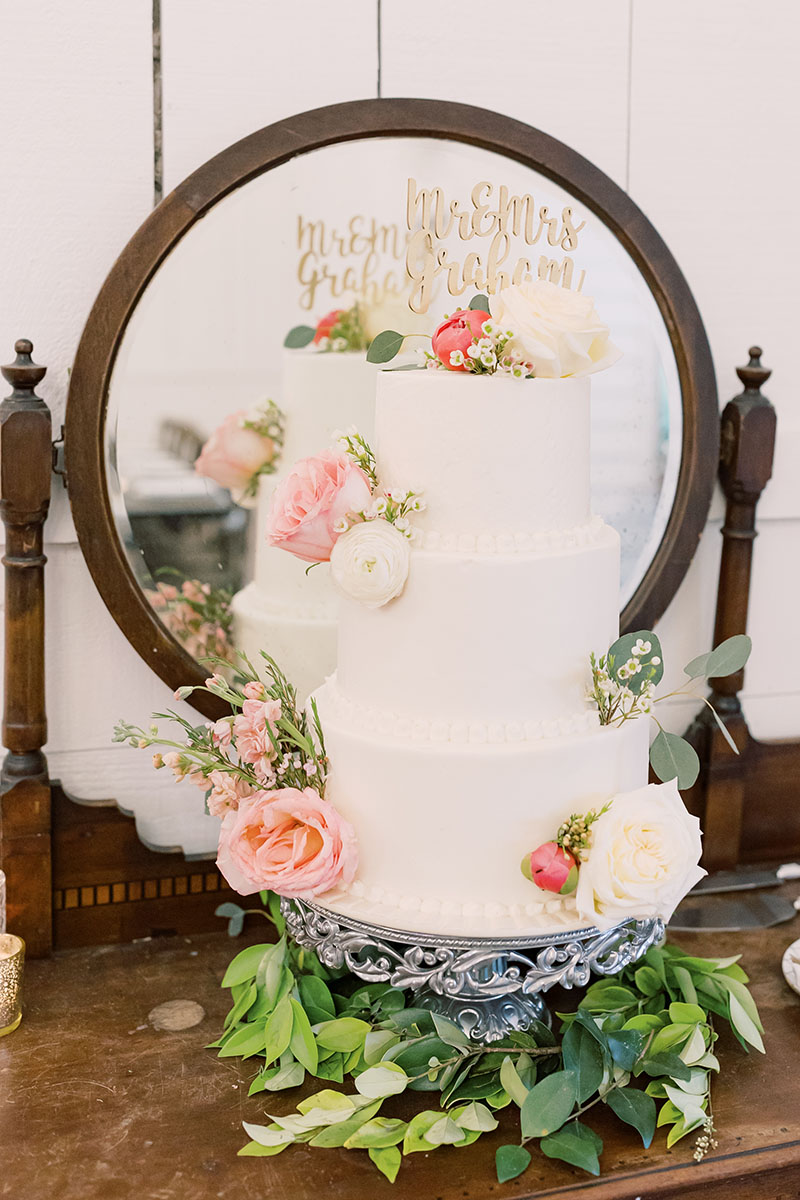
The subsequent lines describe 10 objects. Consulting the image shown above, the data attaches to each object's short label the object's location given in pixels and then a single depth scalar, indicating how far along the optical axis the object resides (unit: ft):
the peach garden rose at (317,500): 3.18
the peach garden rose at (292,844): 3.12
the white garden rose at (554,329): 3.12
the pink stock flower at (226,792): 3.40
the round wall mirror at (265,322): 4.00
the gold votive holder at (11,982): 3.67
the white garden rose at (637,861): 3.04
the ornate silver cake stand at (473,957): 3.18
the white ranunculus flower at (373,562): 3.09
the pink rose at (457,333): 3.18
